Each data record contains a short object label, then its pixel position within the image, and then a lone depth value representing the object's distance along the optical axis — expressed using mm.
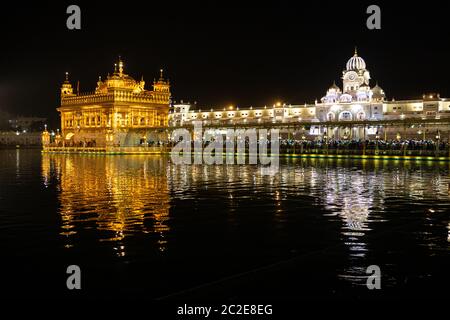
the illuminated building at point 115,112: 79125
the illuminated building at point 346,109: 108500
